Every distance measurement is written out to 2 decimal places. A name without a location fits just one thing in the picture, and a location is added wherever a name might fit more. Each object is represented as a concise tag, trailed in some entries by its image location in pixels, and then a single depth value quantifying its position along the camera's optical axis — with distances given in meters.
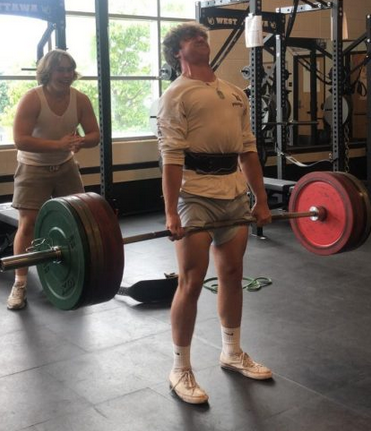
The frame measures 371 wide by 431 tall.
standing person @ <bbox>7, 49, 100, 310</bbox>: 2.94
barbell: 1.85
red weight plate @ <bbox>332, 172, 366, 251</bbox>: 2.47
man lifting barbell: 2.04
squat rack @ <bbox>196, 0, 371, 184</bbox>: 4.80
